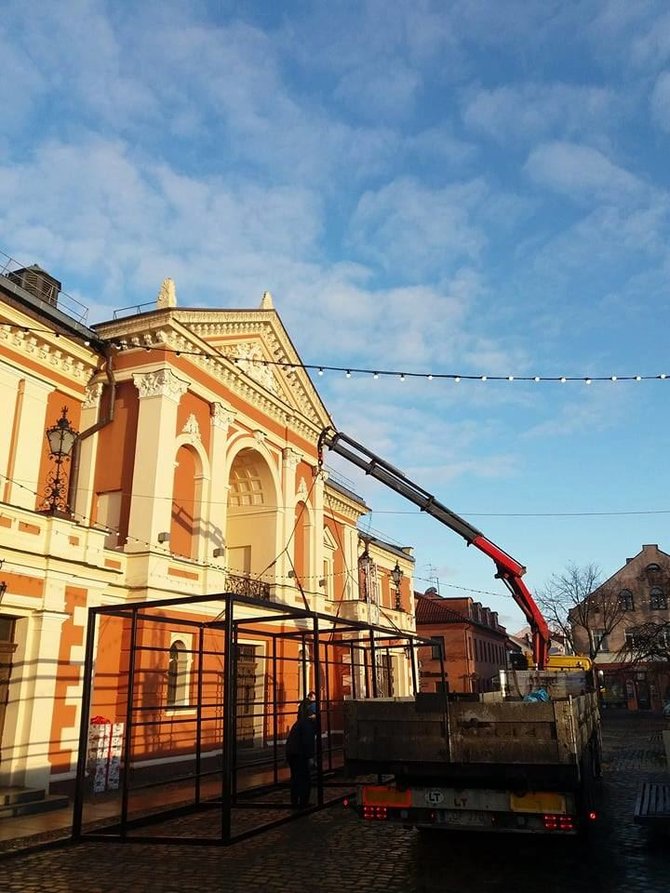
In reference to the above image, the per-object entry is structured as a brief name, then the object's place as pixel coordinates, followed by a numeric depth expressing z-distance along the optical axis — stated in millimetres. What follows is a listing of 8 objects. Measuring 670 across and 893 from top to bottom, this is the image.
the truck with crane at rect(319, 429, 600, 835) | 7164
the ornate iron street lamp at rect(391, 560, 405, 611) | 27266
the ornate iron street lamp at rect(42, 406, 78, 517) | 14195
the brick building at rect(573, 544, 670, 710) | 51531
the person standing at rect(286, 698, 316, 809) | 11297
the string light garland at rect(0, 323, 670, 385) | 13359
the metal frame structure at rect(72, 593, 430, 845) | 8930
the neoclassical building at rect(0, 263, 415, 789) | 13742
